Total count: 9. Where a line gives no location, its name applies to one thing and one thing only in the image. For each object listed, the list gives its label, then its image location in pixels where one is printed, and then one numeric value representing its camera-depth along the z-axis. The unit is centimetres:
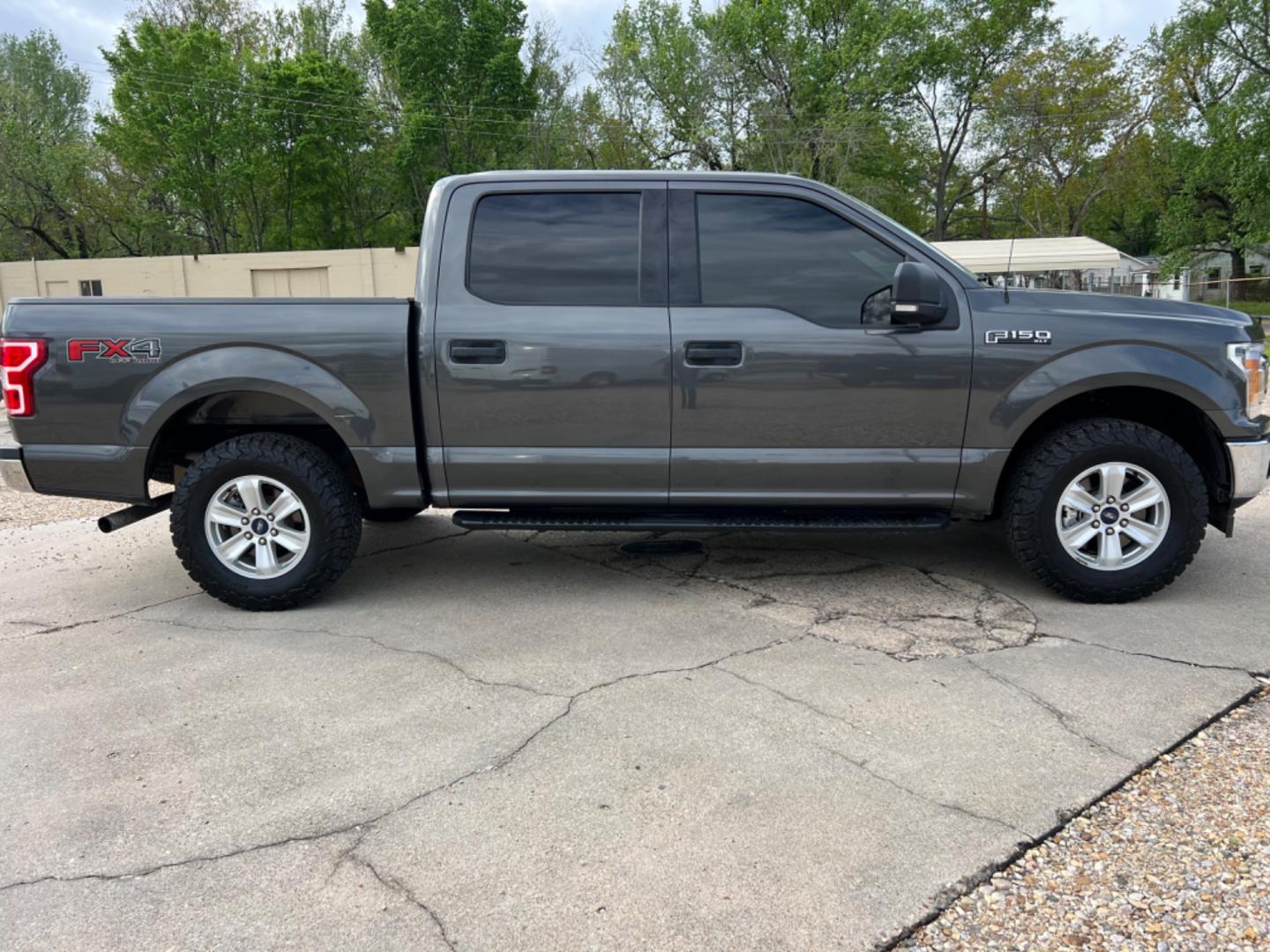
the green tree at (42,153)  3609
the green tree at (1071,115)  3681
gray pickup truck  416
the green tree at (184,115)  3541
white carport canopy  2511
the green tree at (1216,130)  3462
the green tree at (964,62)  4097
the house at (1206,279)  3772
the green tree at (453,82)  3700
